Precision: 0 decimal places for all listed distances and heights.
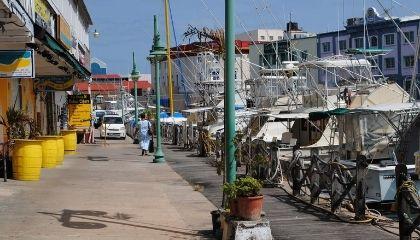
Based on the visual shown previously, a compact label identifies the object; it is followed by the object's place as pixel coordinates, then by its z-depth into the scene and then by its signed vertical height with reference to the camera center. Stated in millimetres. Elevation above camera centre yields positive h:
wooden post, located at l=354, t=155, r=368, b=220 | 10711 -1200
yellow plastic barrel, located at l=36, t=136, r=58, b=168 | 19188 -792
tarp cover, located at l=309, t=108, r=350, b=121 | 15753 +167
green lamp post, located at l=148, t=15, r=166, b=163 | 23109 +2316
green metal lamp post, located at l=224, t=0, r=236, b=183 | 9852 +443
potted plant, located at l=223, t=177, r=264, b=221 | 8953 -1071
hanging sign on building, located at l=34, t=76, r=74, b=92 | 25984 +1681
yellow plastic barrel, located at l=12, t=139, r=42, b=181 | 15562 -824
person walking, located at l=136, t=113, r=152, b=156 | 26844 -456
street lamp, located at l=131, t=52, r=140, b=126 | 40875 +3121
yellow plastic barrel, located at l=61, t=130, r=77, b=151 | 27844 -685
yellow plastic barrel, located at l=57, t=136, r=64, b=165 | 20781 -835
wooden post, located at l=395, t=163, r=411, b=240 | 8234 -1140
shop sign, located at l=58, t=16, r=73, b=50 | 24802 +3778
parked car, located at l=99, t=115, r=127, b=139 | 44688 -367
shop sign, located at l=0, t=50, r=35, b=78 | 13625 +1296
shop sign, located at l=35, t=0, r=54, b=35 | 18823 +3482
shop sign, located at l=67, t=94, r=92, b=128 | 35406 +727
